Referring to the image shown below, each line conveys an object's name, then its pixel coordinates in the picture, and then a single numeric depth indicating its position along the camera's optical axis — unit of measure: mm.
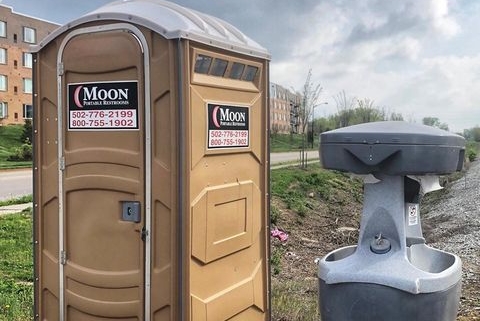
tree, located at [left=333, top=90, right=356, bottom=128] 32531
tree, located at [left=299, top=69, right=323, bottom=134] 25719
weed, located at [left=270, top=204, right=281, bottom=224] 11719
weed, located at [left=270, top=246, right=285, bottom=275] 7398
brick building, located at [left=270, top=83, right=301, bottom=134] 30748
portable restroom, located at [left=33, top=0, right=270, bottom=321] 3369
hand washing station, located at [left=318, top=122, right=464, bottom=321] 2814
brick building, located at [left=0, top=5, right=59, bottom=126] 44125
